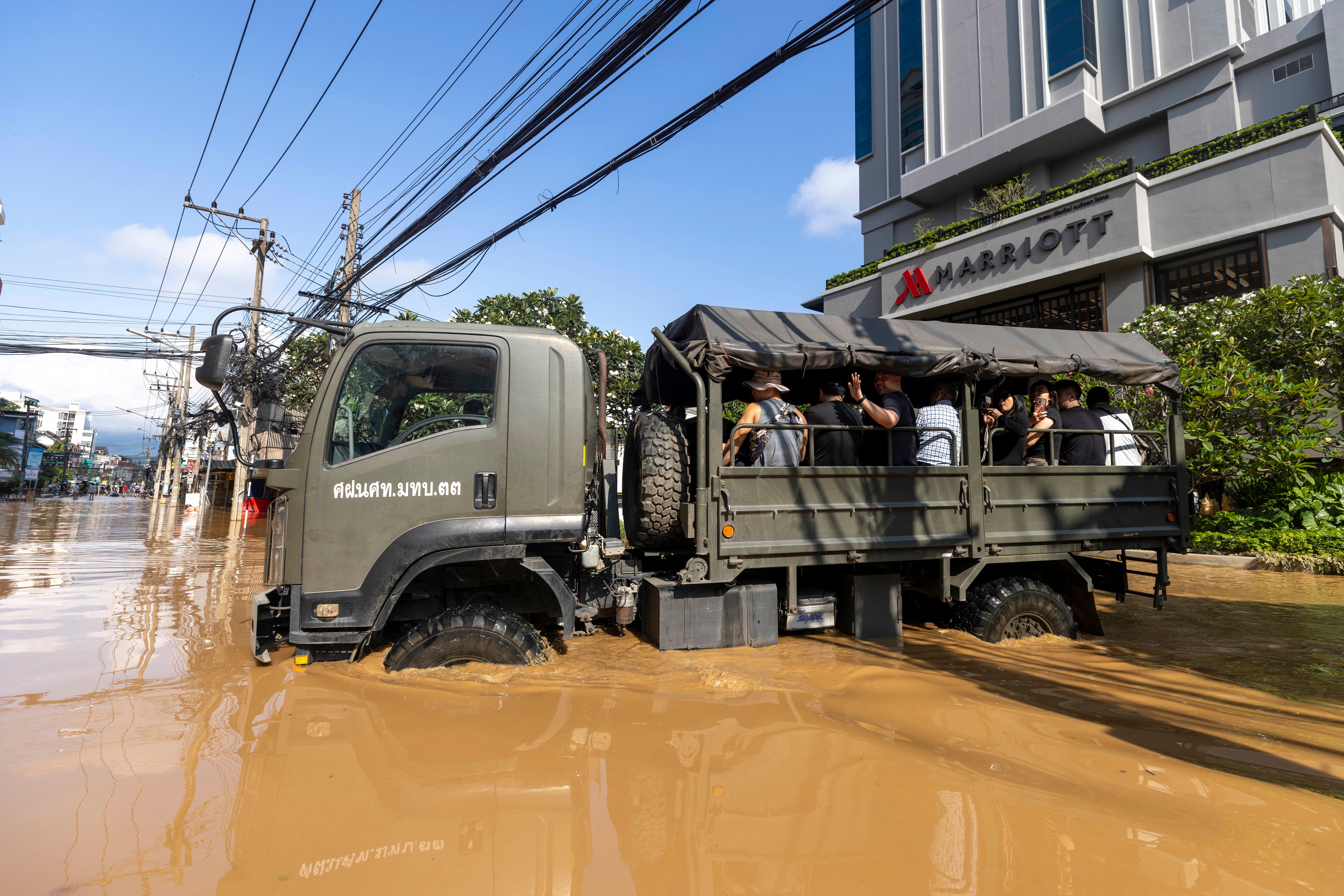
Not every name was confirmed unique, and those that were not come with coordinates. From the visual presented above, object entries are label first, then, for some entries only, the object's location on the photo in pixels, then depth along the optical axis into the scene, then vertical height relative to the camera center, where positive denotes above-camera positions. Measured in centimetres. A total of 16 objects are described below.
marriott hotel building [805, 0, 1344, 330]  1416 +1086
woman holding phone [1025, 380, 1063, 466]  557 +84
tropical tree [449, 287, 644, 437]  1630 +488
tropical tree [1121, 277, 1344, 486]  995 +199
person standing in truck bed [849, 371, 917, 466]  501 +81
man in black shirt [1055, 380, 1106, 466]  548 +61
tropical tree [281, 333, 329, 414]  1956 +447
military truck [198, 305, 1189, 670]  372 +0
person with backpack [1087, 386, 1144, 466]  576 +77
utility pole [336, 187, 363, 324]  1502 +672
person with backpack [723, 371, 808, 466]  486 +60
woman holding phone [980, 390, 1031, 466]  561 +77
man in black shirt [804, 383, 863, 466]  498 +57
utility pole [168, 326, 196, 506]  3516 +424
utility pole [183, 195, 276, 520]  1830 +430
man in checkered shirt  515 +58
